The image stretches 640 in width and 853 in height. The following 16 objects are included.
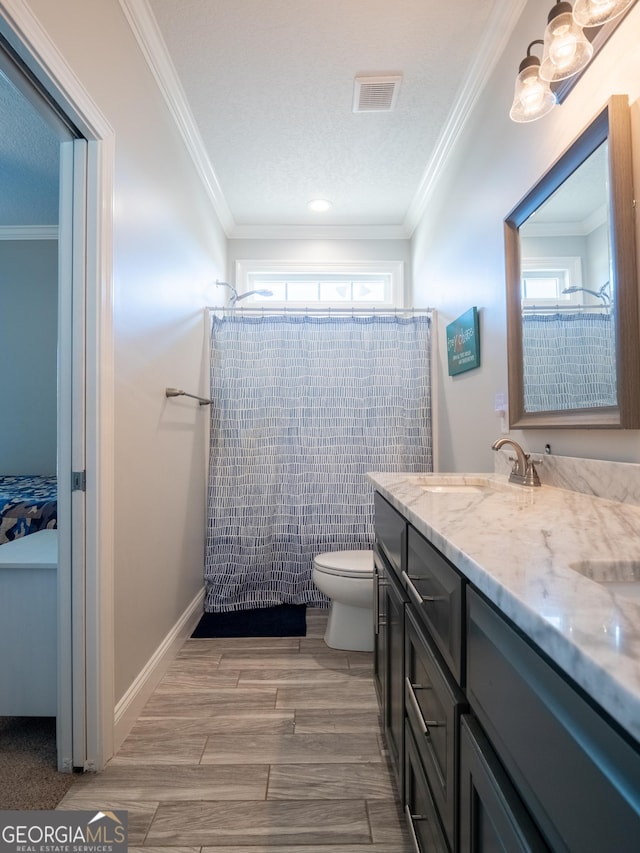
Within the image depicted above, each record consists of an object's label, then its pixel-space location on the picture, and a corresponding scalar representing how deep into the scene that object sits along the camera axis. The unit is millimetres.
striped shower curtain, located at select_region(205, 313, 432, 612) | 2430
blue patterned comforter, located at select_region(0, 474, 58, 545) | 1795
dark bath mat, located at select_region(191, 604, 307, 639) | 2119
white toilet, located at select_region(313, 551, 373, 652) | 1820
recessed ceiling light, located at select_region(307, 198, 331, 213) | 2711
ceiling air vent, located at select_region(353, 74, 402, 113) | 1777
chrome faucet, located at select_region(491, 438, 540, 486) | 1255
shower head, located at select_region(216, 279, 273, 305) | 2701
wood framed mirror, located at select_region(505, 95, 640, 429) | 944
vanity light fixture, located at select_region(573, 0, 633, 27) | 909
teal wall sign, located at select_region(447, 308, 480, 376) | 1812
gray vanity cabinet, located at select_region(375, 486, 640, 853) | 323
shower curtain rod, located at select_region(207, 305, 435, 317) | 2488
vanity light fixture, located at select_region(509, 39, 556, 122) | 1125
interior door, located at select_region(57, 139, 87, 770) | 1218
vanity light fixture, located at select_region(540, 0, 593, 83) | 997
